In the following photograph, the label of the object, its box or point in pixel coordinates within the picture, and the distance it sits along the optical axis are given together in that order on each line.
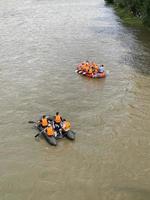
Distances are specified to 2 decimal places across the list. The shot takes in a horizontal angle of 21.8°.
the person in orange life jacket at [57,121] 24.98
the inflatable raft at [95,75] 35.59
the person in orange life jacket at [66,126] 24.65
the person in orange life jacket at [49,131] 24.22
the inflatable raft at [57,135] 24.02
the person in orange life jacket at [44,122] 25.08
